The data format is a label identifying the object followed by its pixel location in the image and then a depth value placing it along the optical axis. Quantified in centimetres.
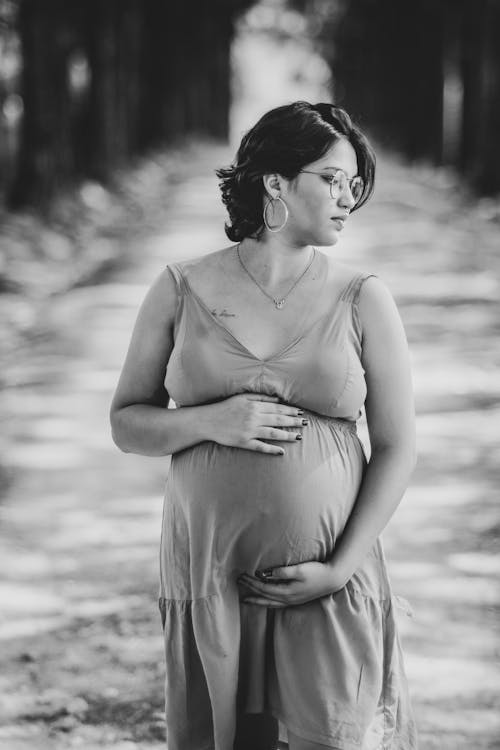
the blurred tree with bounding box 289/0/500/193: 1781
